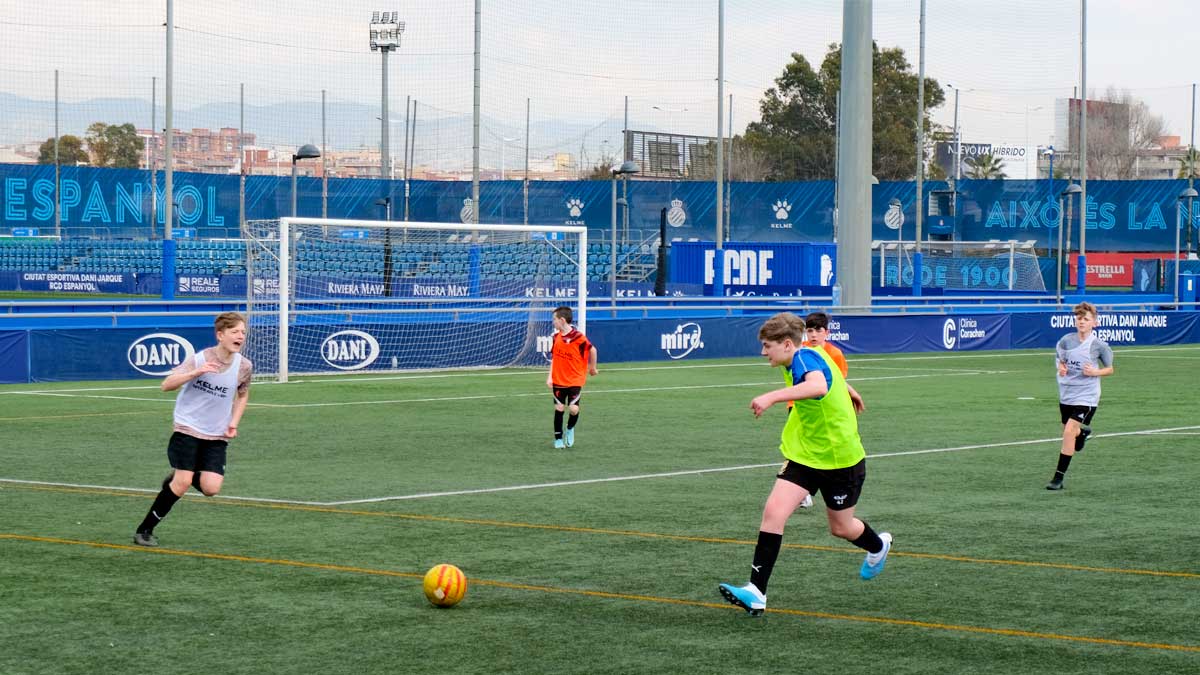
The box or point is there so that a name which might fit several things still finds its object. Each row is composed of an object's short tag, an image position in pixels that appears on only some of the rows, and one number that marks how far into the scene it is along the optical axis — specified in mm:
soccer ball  9008
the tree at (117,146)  105812
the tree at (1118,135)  121875
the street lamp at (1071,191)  51116
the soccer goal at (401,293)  29094
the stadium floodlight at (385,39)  45031
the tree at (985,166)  125131
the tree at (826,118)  95062
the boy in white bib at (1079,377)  14734
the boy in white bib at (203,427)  11078
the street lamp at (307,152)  35375
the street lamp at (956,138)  80944
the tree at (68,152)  96375
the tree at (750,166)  96938
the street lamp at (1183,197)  49812
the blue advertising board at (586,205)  65062
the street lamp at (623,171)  37162
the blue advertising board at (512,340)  27484
